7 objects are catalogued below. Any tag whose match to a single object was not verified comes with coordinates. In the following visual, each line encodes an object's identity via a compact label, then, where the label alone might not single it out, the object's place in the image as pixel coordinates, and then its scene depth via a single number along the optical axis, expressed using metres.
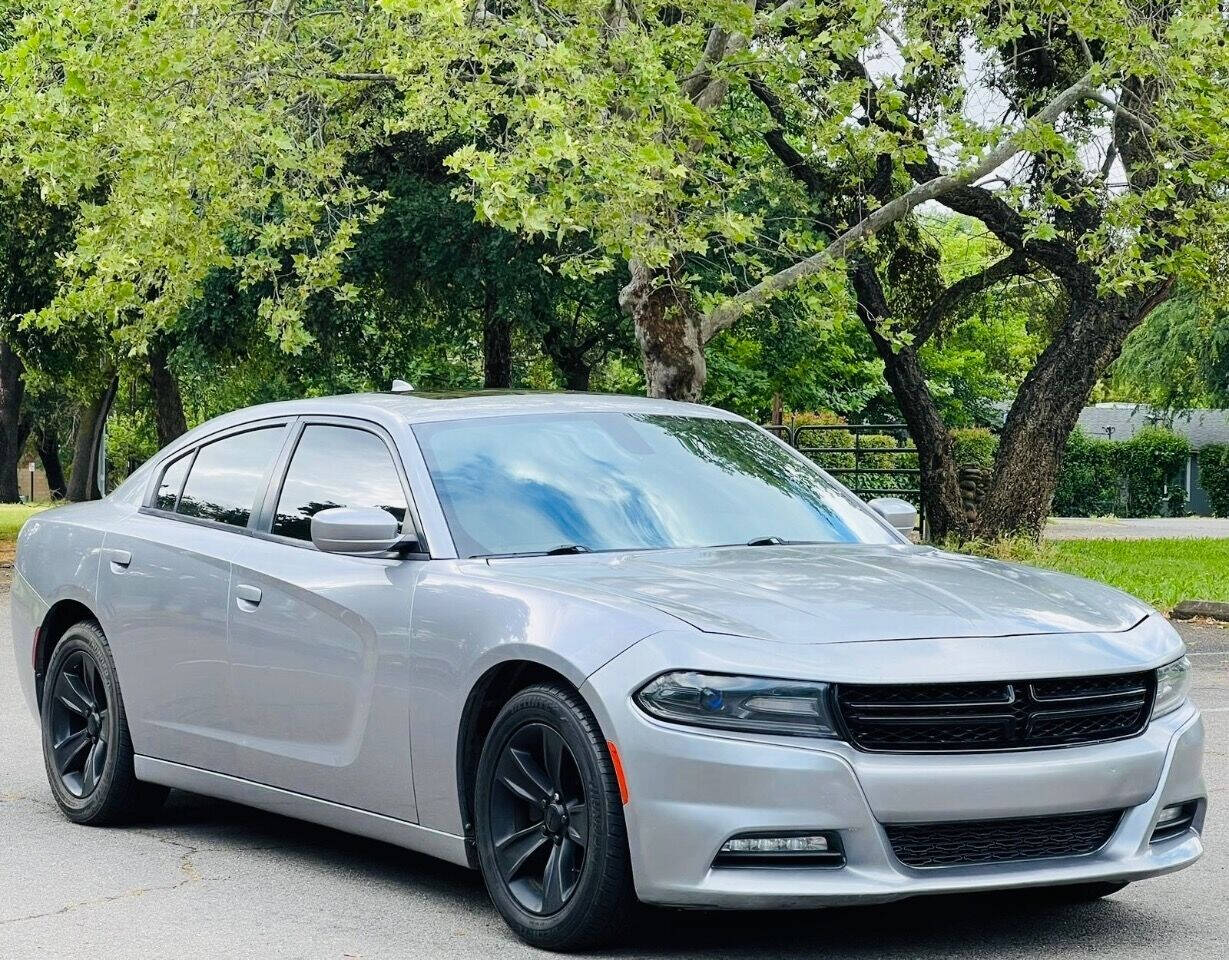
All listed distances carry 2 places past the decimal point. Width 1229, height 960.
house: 57.89
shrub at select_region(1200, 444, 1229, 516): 52.72
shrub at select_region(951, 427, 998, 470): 35.84
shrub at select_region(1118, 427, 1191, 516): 52.06
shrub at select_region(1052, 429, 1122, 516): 51.41
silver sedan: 5.09
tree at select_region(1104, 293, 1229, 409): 48.41
